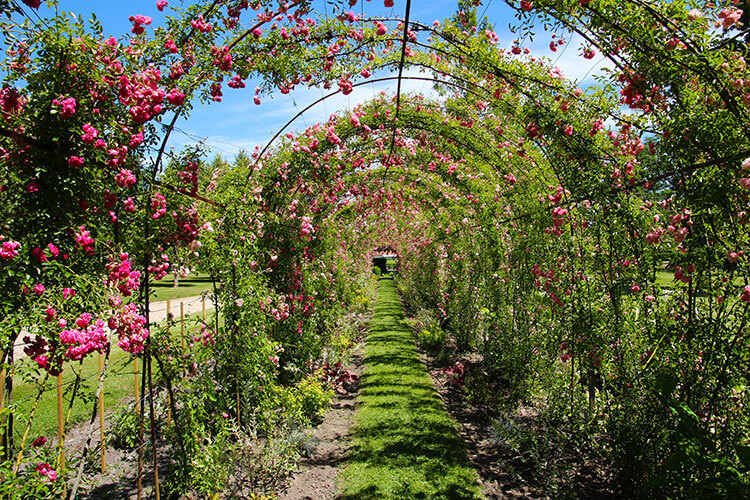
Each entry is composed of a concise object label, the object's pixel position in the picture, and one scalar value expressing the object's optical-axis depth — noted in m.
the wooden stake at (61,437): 2.24
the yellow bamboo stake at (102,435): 2.81
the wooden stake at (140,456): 2.47
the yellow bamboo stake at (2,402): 1.74
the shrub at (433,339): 7.96
